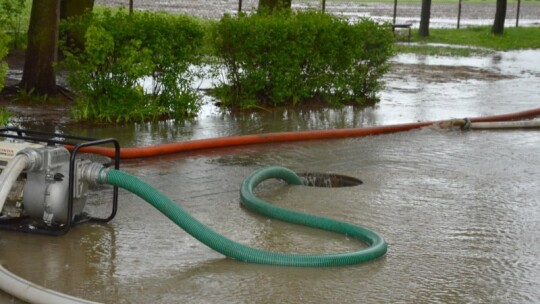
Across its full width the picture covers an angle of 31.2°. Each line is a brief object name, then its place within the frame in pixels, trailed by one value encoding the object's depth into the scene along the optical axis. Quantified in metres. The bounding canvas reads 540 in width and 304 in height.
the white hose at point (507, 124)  12.57
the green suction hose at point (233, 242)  6.28
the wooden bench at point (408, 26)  28.42
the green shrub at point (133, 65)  11.39
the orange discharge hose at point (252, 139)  9.62
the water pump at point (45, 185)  6.51
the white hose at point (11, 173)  6.16
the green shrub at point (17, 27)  16.50
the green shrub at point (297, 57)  13.23
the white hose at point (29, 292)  5.23
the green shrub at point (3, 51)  10.26
